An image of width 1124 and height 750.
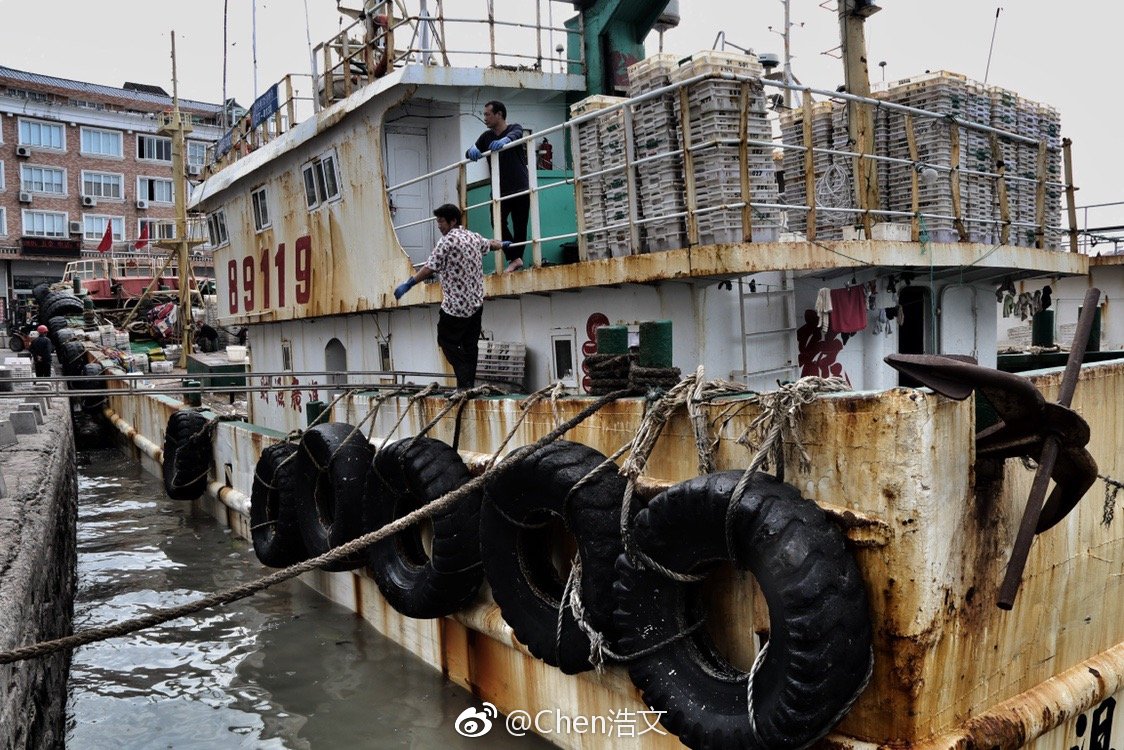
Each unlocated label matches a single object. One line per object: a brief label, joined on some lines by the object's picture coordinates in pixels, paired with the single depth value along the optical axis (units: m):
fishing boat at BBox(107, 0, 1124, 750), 3.82
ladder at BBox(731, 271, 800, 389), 6.28
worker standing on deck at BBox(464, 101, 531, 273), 7.63
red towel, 6.44
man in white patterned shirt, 6.64
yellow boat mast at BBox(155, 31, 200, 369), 22.33
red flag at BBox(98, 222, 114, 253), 34.77
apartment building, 47.44
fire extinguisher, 9.22
